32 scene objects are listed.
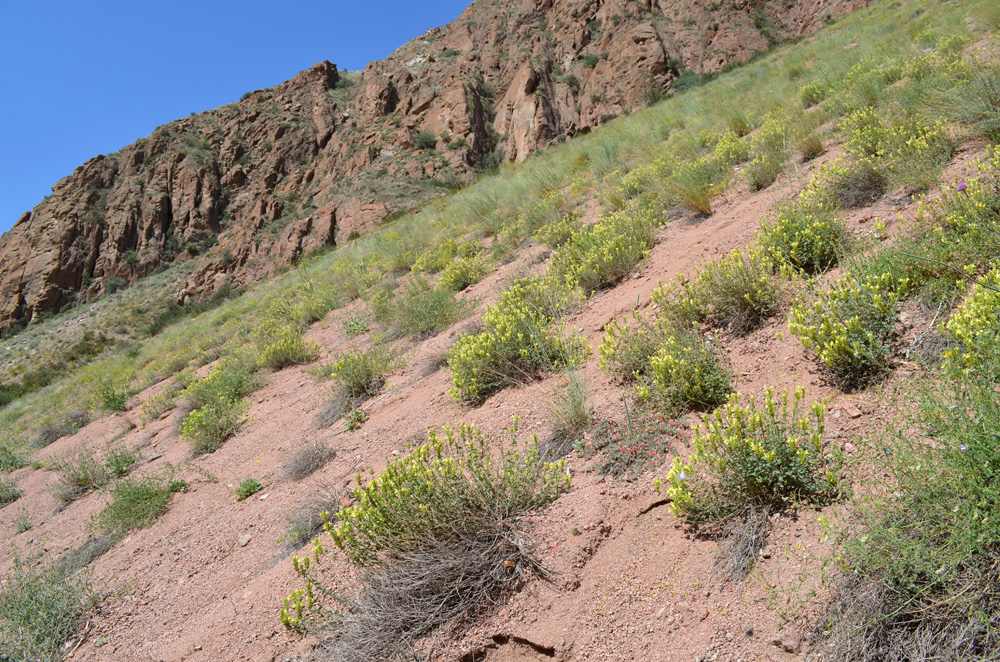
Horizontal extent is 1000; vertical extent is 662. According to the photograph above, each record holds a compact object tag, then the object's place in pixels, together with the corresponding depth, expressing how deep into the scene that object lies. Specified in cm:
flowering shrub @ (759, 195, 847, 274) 323
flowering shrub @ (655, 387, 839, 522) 196
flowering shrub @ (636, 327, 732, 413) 269
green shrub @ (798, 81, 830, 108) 710
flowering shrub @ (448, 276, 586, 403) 378
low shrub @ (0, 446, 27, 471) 852
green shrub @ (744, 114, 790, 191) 526
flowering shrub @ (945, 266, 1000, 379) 165
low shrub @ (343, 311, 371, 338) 720
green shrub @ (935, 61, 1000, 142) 363
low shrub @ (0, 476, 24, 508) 687
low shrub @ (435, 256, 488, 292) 694
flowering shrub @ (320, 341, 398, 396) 520
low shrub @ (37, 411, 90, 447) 981
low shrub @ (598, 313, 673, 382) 319
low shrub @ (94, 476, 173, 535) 450
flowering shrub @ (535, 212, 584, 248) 639
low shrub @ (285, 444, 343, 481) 414
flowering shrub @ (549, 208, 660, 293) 479
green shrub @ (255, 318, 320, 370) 732
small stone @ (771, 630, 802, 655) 156
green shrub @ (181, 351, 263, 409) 685
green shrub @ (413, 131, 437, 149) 3062
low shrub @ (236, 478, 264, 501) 426
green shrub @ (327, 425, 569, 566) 242
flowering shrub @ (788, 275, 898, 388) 231
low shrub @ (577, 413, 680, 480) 254
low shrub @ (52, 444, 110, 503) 593
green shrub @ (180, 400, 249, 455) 564
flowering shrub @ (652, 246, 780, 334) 317
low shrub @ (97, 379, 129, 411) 952
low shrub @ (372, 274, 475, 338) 595
